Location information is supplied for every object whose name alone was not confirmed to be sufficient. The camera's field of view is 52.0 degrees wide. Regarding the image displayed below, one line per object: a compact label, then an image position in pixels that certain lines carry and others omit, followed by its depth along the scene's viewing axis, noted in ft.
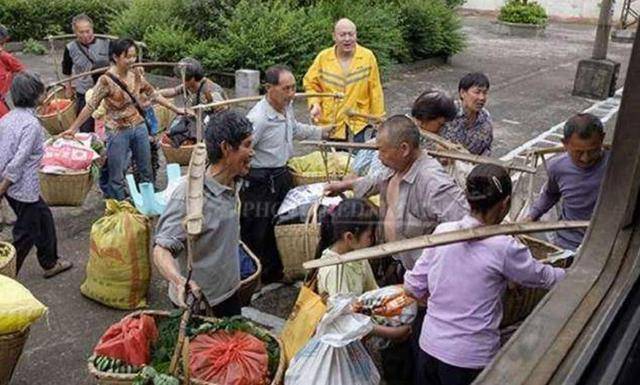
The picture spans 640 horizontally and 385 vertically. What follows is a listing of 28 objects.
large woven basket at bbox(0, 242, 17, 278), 12.80
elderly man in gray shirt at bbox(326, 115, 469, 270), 10.65
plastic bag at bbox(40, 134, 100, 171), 18.22
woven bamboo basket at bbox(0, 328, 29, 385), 10.55
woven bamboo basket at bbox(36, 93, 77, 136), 23.79
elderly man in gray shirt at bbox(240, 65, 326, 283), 14.71
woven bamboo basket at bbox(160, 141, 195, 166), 21.03
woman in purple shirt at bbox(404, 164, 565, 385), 8.54
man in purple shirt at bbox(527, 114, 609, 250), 11.89
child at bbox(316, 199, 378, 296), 10.76
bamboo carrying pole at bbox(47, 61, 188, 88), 18.63
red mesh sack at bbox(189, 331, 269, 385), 9.18
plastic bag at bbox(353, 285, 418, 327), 10.42
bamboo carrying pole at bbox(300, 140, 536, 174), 11.16
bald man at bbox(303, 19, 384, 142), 18.47
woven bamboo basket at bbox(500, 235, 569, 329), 10.36
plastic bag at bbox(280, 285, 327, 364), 10.16
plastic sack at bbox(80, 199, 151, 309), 14.16
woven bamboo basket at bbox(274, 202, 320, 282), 13.99
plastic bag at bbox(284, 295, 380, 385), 9.27
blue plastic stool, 15.90
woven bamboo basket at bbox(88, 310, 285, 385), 9.28
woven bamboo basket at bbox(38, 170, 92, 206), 18.12
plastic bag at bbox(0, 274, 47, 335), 10.28
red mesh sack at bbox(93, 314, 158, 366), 9.65
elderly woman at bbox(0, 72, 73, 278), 14.28
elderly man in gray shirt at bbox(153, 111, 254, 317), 10.12
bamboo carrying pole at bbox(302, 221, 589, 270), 7.68
